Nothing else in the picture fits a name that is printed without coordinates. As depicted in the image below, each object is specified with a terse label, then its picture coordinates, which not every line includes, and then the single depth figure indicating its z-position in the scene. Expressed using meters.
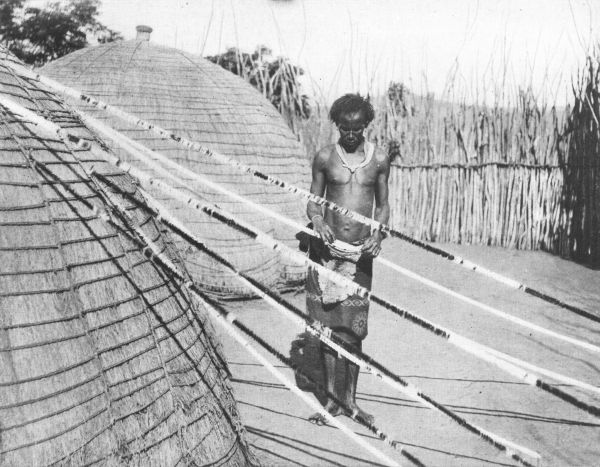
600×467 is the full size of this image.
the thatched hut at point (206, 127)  6.61
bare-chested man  3.74
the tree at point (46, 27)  15.19
